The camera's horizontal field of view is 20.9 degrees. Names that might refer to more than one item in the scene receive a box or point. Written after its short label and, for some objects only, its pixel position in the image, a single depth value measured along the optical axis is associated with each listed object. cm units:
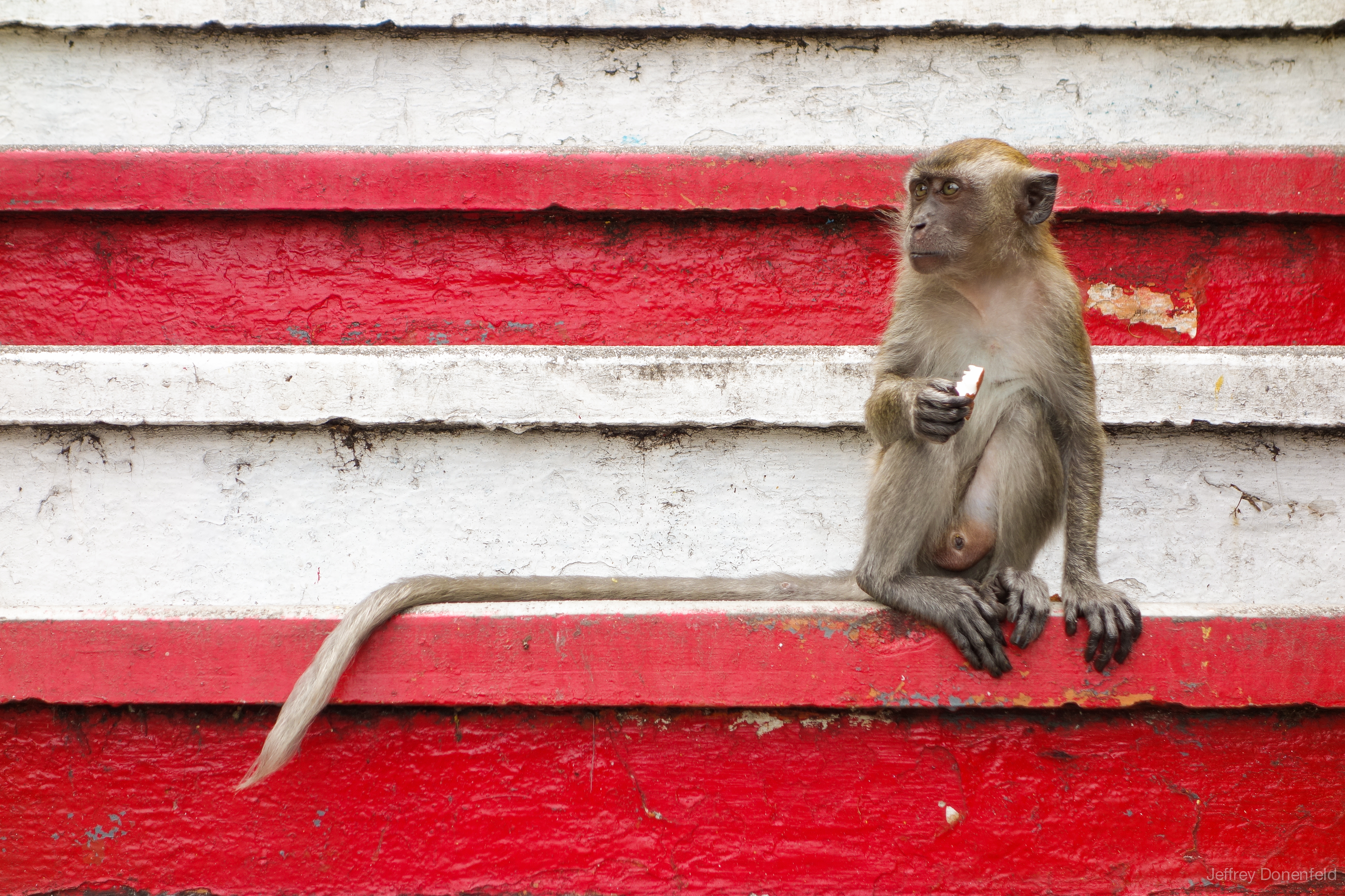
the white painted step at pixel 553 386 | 293
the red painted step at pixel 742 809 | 274
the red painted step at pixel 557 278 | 301
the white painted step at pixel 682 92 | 304
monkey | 279
